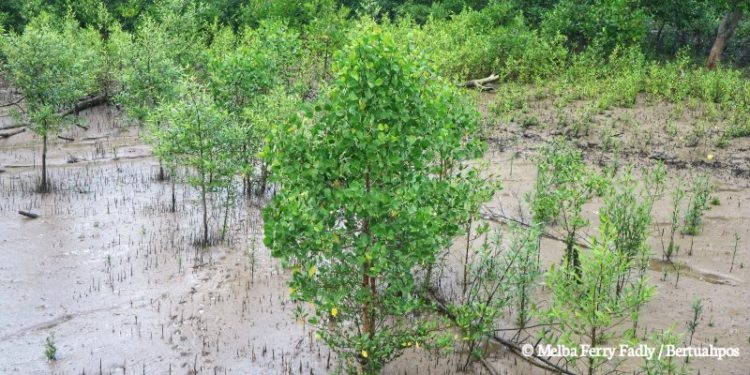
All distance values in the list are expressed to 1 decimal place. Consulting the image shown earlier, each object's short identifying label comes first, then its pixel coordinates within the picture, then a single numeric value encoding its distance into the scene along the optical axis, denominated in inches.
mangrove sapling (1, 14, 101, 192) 592.4
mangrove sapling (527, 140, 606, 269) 390.0
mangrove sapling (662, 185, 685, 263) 444.8
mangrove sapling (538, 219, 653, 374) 249.6
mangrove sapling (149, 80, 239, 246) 485.4
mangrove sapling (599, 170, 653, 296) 398.6
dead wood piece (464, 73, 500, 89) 863.7
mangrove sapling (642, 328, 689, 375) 239.6
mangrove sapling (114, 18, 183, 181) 647.8
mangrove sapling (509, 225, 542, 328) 350.3
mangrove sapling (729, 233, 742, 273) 432.5
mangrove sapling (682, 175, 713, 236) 480.1
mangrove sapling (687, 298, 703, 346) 343.3
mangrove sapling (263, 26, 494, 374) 266.1
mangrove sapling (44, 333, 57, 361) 359.9
